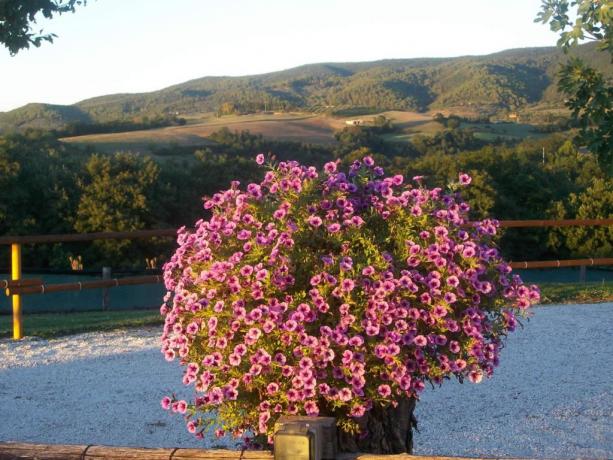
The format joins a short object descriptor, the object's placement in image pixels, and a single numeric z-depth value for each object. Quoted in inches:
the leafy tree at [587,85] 312.2
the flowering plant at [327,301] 134.2
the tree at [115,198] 1231.7
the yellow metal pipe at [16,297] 335.3
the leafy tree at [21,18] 383.9
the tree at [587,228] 1264.8
